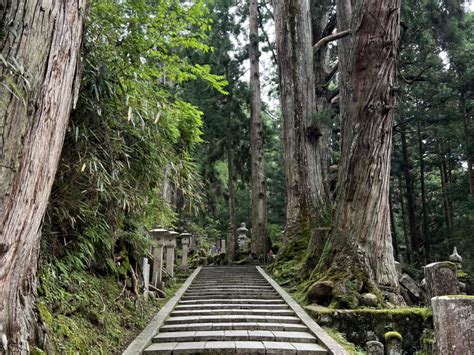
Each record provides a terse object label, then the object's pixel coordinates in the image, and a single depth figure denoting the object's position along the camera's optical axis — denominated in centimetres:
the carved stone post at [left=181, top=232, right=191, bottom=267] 1199
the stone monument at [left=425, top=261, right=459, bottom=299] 466
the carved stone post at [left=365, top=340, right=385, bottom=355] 355
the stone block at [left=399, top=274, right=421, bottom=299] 706
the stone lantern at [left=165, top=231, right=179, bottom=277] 932
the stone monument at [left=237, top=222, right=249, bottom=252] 1764
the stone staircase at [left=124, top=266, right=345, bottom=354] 426
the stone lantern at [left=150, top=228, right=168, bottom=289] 755
